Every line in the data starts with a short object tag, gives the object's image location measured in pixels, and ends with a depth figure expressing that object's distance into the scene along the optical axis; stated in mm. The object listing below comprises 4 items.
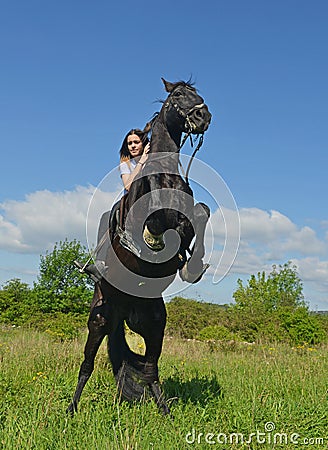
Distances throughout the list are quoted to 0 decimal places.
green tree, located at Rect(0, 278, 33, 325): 21391
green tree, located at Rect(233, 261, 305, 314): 33094
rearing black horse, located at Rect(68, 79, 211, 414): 4617
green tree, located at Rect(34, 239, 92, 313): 20766
